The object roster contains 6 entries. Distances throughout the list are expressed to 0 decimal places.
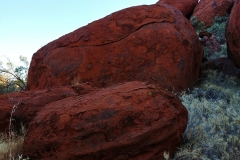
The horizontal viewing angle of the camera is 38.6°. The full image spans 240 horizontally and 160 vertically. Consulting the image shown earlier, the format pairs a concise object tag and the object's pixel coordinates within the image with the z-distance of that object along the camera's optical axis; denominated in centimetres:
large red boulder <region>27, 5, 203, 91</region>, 688
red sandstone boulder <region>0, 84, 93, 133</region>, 470
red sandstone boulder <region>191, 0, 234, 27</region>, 1564
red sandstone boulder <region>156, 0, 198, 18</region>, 1706
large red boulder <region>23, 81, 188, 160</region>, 325
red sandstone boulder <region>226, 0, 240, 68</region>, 704
